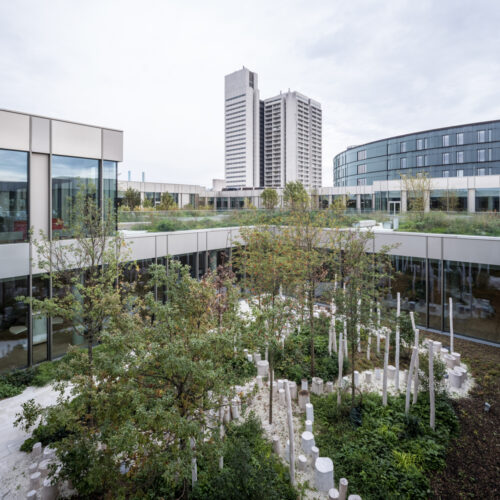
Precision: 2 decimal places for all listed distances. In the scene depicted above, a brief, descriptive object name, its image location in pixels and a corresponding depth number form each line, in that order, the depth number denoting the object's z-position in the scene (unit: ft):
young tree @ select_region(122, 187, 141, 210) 101.13
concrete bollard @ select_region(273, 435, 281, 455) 24.09
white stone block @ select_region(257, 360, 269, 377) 36.09
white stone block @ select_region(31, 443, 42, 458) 24.32
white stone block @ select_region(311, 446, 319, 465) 22.74
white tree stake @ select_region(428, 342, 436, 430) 26.03
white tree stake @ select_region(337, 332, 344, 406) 28.53
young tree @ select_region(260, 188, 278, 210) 124.36
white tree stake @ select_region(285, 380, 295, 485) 21.33
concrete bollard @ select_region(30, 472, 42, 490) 20.97
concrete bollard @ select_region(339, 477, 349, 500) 19.56
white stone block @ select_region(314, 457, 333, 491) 20.94
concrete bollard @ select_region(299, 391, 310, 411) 29.63
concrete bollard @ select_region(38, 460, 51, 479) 21.78
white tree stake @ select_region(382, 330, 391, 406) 28.68
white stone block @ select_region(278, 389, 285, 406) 30.58
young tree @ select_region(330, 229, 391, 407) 27.84
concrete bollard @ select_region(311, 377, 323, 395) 32.12
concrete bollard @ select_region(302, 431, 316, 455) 23.89
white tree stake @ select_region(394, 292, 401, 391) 31.24
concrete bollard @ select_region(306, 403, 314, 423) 26.85
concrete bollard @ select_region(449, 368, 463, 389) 32.53
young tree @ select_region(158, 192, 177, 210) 93.90
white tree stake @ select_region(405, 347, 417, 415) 26.76
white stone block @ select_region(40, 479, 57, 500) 19.85
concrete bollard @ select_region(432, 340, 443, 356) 38.86
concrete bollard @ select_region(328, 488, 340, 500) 19.17
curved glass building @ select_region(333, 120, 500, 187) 201.98
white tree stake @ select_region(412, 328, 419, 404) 28.12
